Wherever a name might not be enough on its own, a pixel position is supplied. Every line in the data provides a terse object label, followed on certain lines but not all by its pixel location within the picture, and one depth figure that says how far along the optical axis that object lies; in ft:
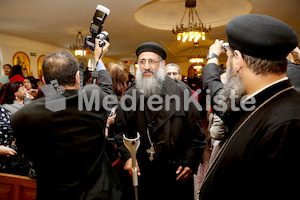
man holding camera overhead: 4.39
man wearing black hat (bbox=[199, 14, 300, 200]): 2.61
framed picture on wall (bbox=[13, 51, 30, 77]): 33.55
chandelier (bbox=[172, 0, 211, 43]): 21.12
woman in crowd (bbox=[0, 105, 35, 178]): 7.63
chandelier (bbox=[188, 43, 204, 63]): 45.38
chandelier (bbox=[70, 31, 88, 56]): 32.51
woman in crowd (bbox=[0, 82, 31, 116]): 9.96
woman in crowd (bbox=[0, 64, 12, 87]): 21.11
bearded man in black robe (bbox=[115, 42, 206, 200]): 6.23
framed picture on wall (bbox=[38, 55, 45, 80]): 38.29
